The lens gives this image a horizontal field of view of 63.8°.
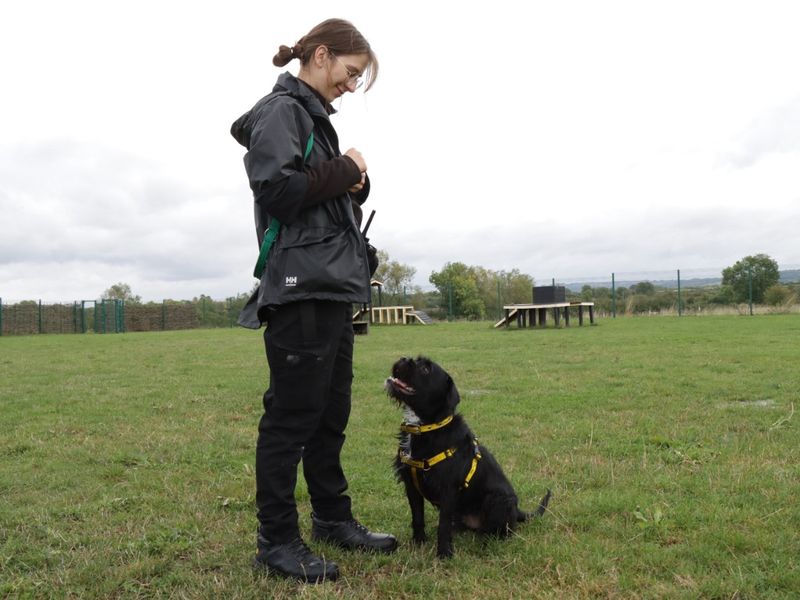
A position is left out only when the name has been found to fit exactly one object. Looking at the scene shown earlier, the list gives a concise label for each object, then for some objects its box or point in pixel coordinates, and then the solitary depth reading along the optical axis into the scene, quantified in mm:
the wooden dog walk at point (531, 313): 22500
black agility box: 22525
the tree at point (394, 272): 44031
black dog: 2949
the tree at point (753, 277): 30422
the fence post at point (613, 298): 31953
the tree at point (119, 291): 51903
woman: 2512
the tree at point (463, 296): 36781
